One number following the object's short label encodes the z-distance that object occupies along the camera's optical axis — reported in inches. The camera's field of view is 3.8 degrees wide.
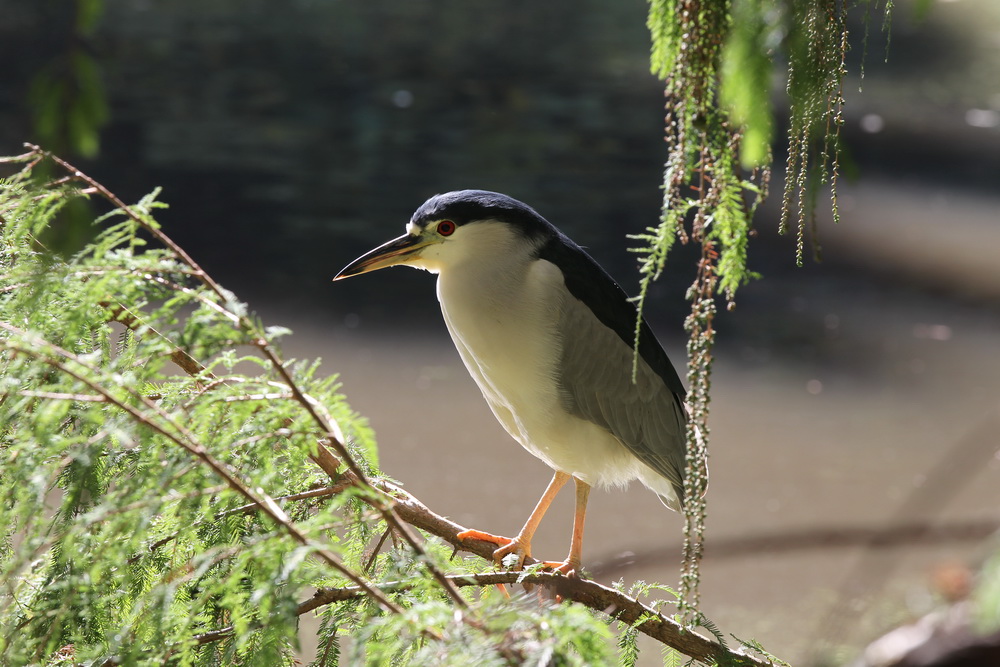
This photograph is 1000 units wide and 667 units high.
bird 438.4
